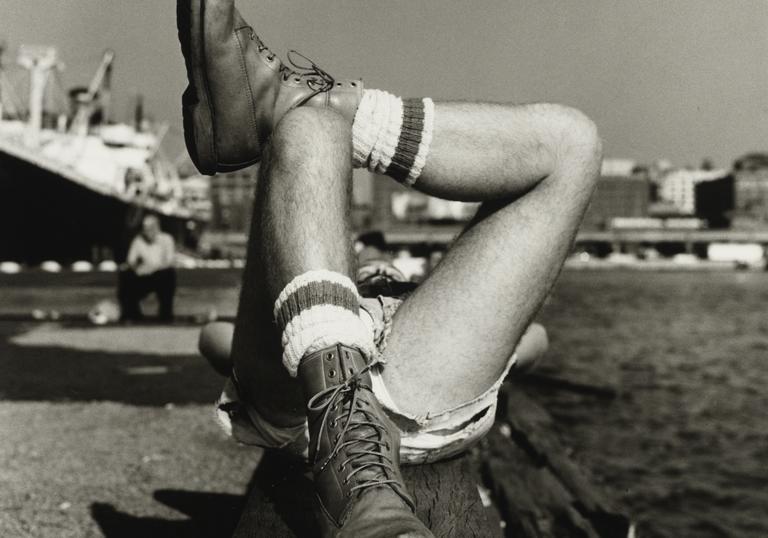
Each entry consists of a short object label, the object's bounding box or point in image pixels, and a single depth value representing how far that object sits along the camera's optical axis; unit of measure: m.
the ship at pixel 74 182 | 36.84
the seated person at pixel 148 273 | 10.46
